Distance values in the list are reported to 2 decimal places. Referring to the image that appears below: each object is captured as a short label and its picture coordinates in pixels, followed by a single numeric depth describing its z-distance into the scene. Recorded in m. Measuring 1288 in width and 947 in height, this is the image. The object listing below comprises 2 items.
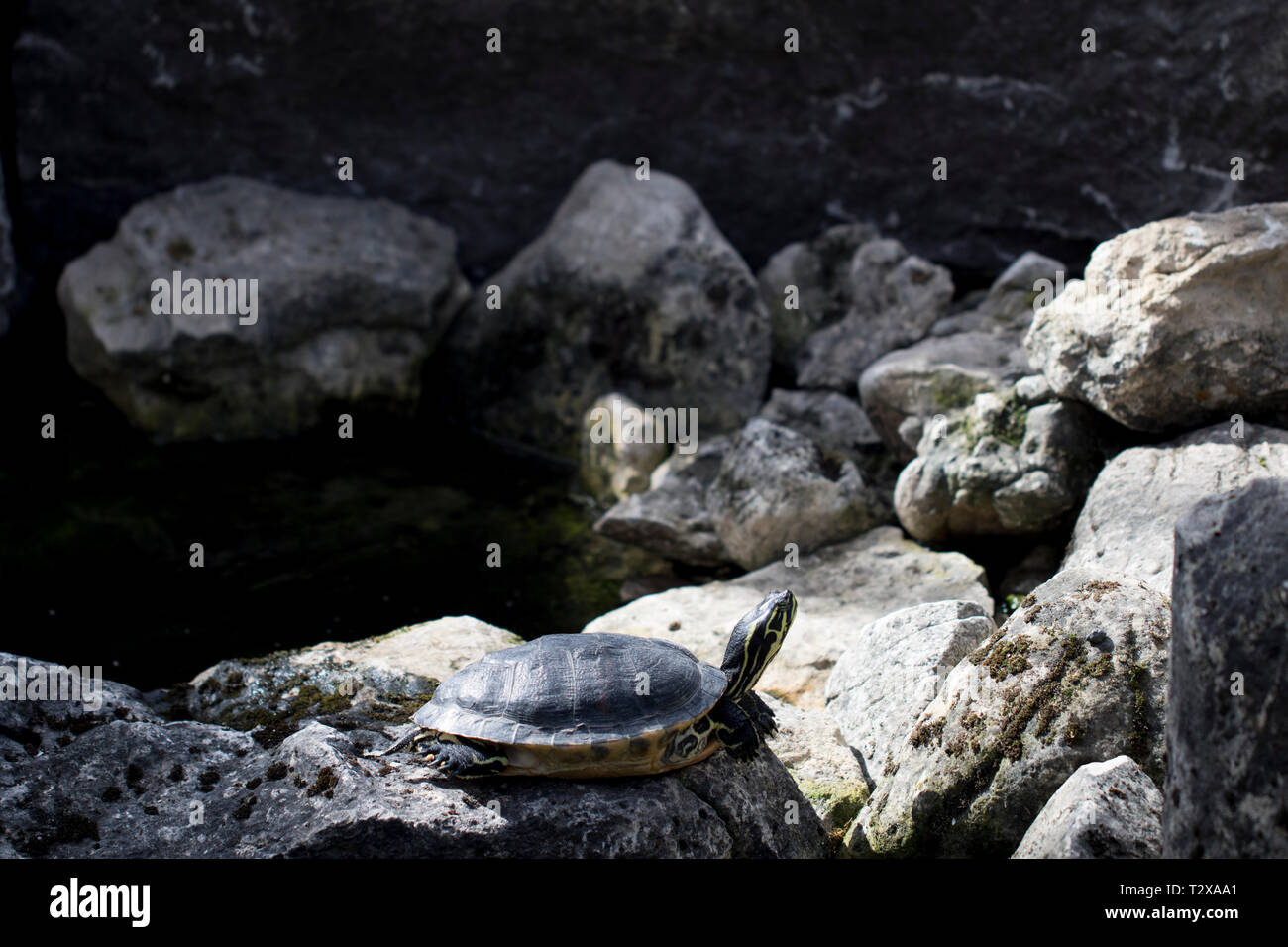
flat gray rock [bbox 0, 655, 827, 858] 3.01
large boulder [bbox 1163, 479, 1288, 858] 2.50
